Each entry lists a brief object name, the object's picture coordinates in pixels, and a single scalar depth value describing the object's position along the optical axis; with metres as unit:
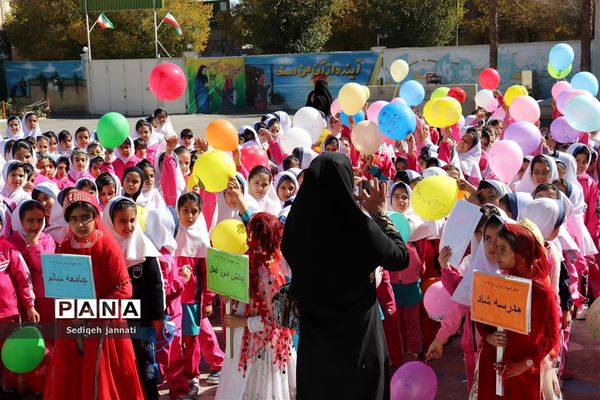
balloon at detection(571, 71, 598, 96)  10.45
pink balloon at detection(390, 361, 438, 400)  4.35
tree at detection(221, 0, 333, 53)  36.47
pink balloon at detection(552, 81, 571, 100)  10.16
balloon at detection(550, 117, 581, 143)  8.62
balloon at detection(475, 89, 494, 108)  11.93
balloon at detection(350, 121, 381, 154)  7.18
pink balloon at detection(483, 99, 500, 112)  12.01
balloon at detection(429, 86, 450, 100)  11.45
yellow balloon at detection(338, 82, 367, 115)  9.23
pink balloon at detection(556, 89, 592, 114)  8.76
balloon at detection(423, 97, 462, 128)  8.63
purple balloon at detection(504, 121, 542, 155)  7.80
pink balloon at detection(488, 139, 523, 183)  6.64
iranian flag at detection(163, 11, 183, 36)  31.92
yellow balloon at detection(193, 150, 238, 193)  5.52
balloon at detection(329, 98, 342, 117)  11.10
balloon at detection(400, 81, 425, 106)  11.33
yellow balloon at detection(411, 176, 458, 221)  5.11
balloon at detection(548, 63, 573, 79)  11.55
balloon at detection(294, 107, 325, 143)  9.69
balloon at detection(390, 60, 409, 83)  13.37
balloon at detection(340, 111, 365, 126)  10.31
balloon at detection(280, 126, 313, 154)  8.44
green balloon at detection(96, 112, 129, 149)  8.10
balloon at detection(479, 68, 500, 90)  13.01
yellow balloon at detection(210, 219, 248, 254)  4.51
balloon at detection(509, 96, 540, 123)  9.19
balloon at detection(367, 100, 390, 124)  9.55
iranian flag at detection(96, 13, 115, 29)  32.19
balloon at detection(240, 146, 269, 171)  7.41
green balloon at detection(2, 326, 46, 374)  4.69
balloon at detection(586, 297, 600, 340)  3.81
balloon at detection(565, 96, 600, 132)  7.70
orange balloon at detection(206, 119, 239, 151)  7.31
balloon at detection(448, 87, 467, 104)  12.04
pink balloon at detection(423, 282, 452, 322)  4.39
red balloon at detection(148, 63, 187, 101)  9.18
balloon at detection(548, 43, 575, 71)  11.42
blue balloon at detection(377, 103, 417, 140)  7.60
